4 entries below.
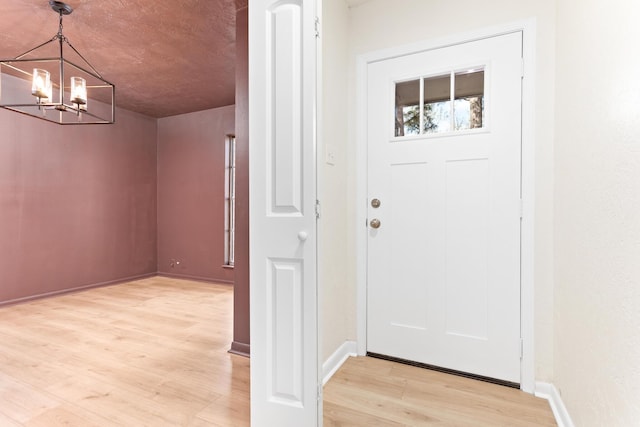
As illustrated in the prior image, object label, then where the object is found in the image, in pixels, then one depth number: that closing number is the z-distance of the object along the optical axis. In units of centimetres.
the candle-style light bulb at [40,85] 203
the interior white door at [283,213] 130
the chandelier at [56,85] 210
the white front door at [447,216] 180
